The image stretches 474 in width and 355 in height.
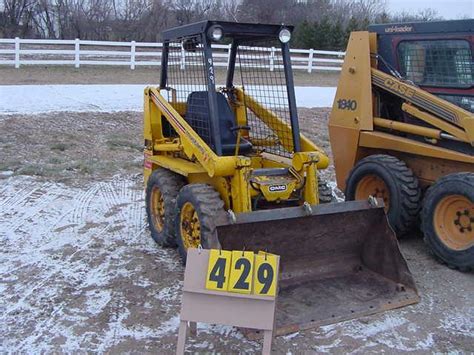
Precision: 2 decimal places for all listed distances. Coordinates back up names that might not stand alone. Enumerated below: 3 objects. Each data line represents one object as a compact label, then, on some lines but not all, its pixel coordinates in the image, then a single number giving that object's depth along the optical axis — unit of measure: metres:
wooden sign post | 3.68
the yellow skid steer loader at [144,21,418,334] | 4.73
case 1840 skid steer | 5.52
